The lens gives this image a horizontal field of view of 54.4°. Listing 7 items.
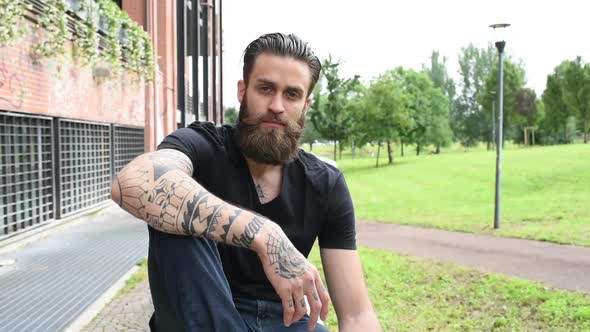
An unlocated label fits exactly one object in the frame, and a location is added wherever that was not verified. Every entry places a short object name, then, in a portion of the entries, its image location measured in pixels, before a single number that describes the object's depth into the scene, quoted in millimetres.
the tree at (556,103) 55594
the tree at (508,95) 62906
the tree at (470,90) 79125
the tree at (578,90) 50281
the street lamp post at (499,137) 13463
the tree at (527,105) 60938
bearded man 1933
